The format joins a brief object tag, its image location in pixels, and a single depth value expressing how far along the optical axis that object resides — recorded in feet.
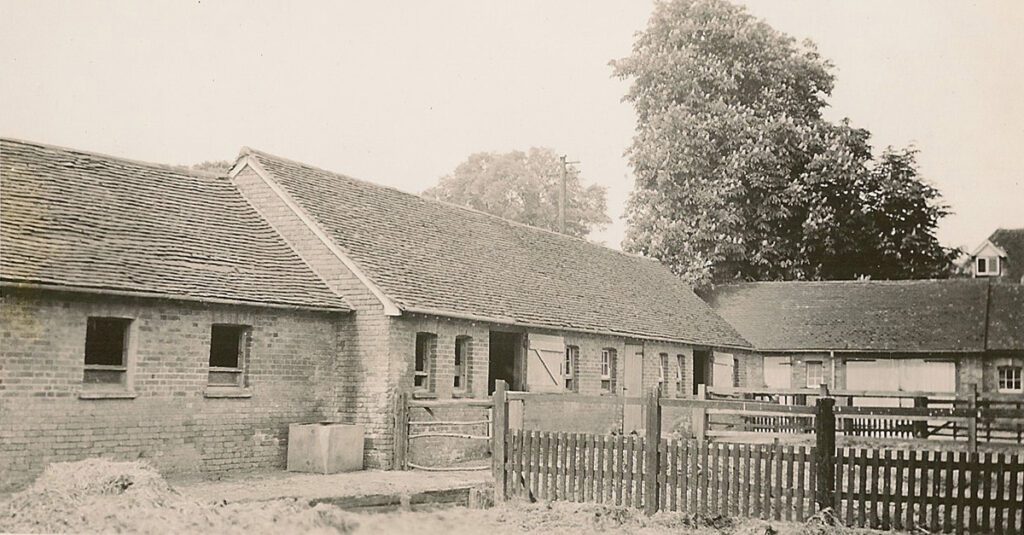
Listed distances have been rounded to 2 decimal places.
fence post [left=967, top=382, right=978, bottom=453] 58.56
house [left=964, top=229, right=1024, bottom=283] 142.00
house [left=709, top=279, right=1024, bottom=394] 111.14
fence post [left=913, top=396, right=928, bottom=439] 73.84
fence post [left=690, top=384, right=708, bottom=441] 66.03
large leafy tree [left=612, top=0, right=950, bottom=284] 137.59
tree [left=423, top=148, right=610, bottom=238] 204.64
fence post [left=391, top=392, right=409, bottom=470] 59.26
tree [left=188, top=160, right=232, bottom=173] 161.89
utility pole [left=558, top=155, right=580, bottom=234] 140.27
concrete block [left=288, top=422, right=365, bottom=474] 55.88
